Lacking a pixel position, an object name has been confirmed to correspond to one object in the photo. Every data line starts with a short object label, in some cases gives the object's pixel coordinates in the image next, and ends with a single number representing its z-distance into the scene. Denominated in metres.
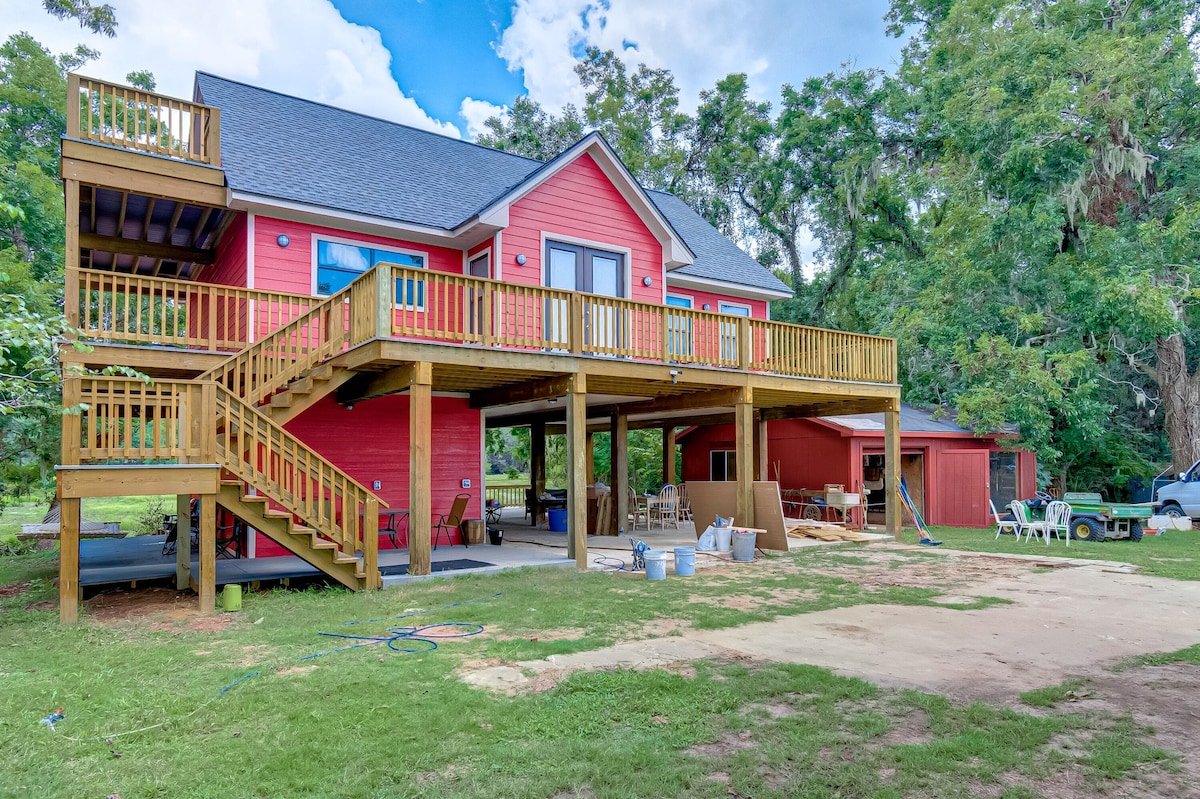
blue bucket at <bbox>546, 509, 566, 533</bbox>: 17.44
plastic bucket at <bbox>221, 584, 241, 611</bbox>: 8.20
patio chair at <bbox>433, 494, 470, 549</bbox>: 13.23
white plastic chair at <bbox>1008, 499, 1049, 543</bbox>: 15.46
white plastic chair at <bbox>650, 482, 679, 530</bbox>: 17.69
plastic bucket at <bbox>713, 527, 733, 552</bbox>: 13.11
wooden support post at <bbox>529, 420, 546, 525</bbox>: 18.92
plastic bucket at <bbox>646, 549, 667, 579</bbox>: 10.30
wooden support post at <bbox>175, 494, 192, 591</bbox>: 9.52
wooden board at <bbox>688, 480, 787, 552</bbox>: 13.40
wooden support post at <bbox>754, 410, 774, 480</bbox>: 18.25
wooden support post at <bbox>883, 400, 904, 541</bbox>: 15.73
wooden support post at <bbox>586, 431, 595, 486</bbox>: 22.48
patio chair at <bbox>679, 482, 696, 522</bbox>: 19.99
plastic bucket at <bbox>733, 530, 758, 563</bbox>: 12.48
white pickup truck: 18.83
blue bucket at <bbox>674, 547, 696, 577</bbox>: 10.84
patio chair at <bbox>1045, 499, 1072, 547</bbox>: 15.58
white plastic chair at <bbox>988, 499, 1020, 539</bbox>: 16.42
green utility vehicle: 15.77
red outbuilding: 19.11
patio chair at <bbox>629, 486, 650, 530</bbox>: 17.94
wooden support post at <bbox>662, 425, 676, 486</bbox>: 20.55
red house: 8.78
